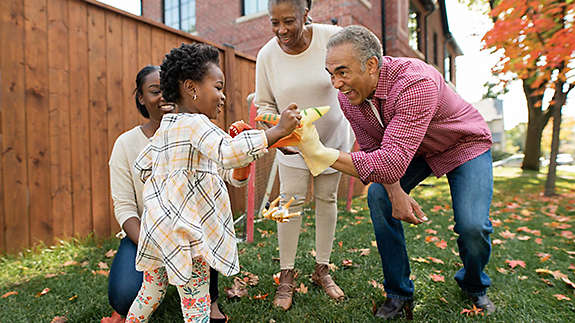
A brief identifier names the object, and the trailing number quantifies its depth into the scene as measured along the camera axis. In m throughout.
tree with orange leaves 5.96
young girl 1.63
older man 1.76
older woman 2.51
